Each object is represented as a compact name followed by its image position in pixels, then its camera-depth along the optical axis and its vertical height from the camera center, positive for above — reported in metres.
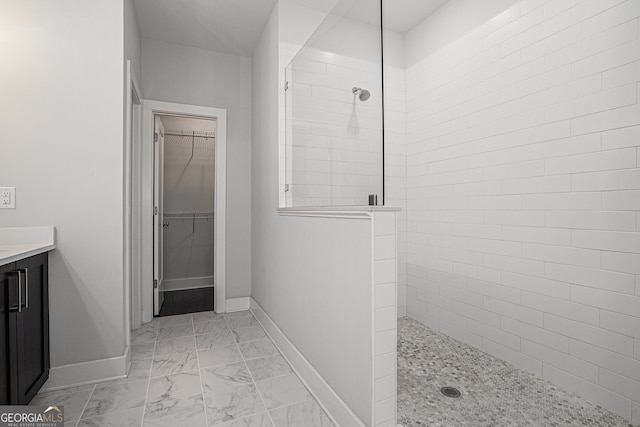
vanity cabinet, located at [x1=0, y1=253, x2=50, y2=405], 1.38 -0.53
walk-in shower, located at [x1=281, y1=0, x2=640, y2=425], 1.57 +0.18
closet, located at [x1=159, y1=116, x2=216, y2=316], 4.46 +0.14
